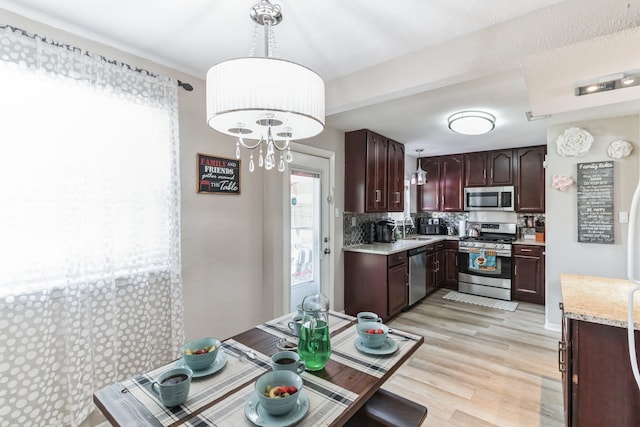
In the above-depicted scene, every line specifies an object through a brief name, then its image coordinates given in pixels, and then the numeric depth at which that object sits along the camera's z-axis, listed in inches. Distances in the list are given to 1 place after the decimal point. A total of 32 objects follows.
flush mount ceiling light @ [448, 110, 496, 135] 114.9
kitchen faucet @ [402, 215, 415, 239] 204.4
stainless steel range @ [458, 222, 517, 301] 173.6
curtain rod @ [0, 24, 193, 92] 56.3
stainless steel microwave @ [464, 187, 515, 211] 183.3
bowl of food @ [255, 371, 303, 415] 36.1
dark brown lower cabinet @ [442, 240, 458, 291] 195.2
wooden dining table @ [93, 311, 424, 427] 37.4
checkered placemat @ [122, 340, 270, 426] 38.6
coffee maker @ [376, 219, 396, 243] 167.8
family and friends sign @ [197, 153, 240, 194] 88.2
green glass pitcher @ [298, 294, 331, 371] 48.1
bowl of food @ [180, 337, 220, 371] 46.4
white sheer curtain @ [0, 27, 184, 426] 56.9
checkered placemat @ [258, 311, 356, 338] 63.0
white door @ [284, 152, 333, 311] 119.8
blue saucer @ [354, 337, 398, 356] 52.7
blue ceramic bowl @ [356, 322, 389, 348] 54.2
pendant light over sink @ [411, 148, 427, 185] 176.2
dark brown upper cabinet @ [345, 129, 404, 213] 142.2
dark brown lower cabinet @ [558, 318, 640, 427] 54.3
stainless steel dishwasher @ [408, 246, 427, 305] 156.0
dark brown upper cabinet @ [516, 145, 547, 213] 173.8
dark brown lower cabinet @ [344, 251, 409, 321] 135.8
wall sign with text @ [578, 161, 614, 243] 118.9
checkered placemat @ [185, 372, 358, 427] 36.7
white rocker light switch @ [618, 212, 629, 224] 115.1
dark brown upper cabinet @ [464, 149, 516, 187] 183.9
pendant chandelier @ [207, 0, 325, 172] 41.2
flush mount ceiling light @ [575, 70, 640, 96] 57.8
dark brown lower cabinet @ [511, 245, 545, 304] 165.5
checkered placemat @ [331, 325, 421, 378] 49.0
